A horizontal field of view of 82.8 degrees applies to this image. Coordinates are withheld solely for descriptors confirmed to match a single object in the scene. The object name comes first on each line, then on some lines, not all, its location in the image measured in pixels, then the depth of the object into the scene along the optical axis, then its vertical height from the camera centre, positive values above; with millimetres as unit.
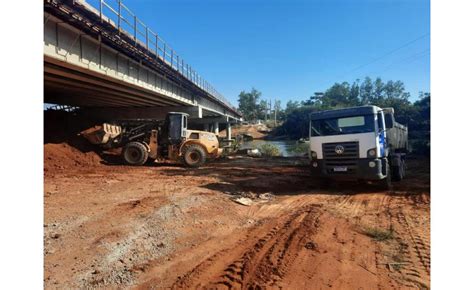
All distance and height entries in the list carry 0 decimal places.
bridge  9578 +3771
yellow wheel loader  14469 +253
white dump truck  8156 +49
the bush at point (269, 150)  23344 -534
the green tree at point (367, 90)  96812 +20024
